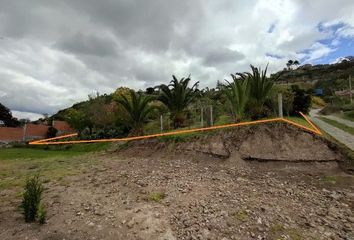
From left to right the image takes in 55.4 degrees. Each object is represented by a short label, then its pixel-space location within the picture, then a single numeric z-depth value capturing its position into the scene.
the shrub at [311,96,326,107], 36.33
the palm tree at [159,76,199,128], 16.97
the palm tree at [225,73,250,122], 12.55
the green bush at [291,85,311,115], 19.25
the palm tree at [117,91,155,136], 17.03
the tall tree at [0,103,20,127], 60.79
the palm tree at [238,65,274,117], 12.73
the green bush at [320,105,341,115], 25.73
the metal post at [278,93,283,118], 11.37
